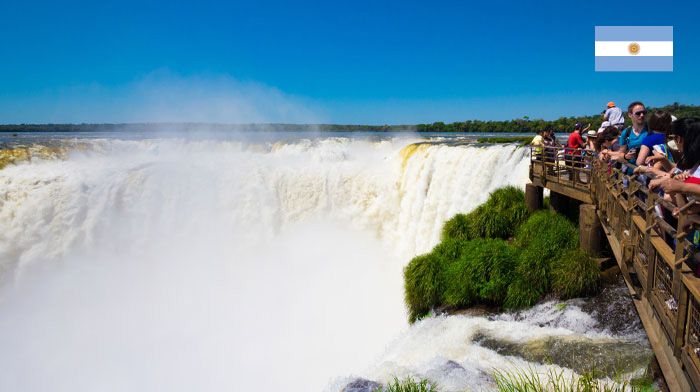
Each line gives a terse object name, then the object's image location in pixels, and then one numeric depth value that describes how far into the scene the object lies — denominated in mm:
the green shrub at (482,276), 9234
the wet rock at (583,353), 5922
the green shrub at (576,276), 8289
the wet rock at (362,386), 6004
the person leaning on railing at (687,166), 3326
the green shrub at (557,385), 4375
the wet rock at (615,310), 6953
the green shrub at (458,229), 12345
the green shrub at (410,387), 5176
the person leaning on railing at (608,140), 7547
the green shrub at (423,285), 10195
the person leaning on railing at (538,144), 11359
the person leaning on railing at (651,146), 5723
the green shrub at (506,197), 12609
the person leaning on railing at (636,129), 6184
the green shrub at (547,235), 9602
